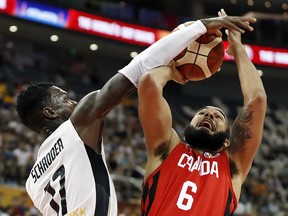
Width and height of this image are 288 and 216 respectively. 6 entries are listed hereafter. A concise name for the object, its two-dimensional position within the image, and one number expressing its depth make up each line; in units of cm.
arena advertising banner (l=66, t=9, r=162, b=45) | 1967
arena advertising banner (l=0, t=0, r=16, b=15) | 1802
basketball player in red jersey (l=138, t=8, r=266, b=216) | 366
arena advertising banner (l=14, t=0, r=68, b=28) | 1858
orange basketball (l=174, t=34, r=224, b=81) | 381
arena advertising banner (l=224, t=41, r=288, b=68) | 2247
